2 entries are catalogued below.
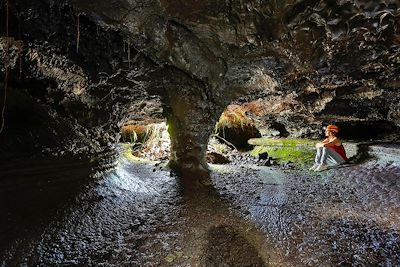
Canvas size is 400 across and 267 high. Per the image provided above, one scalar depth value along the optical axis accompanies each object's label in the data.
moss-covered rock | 7.38
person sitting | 6.02
